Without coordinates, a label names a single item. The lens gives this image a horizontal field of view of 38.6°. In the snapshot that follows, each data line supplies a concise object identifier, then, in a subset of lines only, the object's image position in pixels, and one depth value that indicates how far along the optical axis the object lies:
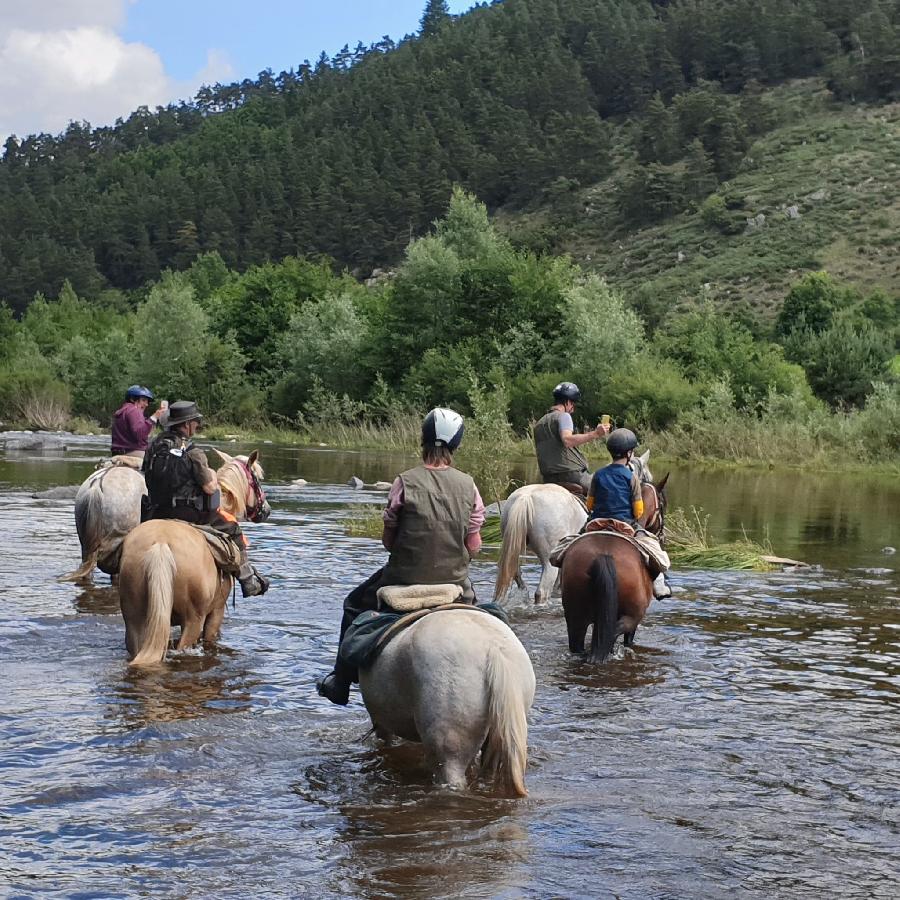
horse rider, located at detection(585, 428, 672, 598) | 11.22
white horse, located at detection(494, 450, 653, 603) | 13.33
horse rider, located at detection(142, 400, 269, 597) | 10.60
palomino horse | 9.43
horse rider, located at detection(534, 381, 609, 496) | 14.64
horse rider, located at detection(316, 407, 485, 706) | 7.43
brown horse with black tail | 10.55
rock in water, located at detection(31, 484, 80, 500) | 24.94
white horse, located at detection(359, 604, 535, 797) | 6.52
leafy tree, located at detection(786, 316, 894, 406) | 50.41
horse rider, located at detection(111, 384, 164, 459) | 14.90
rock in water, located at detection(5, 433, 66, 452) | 41.56
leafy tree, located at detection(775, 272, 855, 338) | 65.41
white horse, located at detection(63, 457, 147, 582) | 13.93
